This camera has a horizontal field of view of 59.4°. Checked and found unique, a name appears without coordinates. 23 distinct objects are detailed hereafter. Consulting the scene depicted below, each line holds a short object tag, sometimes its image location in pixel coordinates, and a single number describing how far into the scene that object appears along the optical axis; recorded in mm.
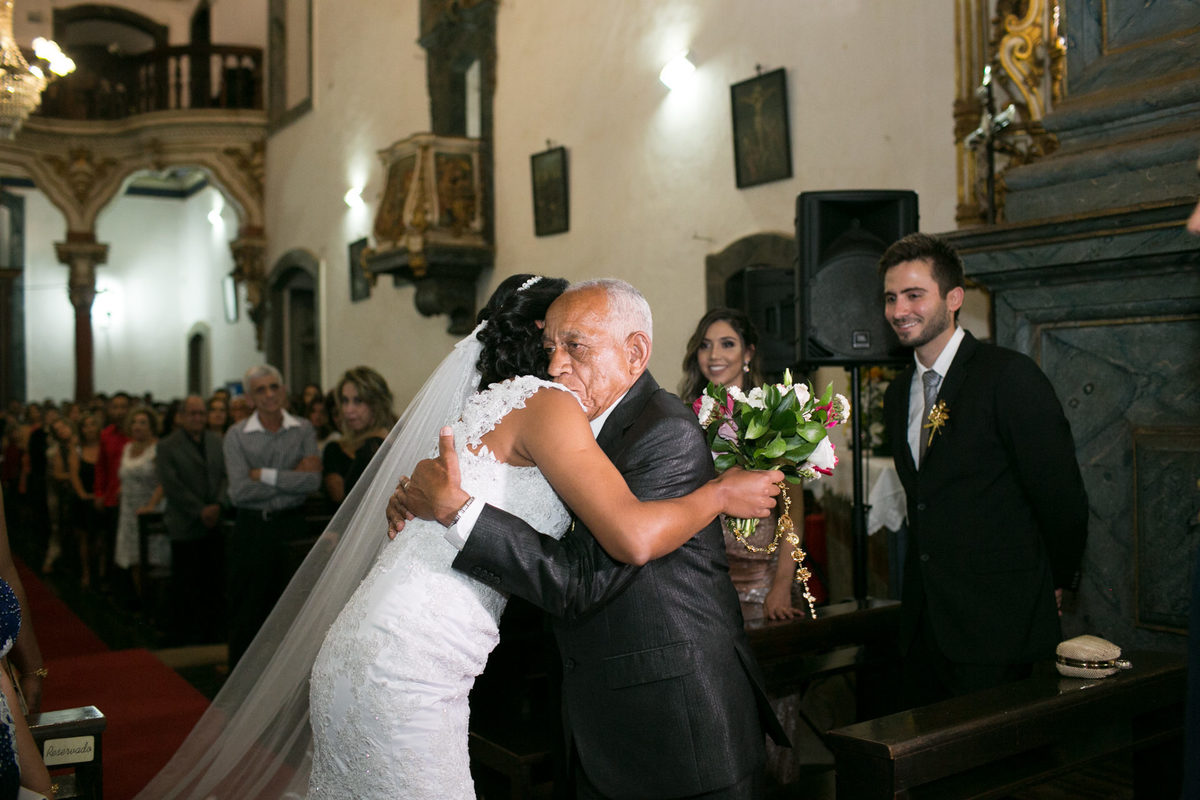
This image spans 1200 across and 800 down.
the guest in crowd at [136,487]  8227
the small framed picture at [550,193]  9633
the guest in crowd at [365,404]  5301
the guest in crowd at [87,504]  9414
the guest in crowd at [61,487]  10328
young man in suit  2840
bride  2002
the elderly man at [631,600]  2043
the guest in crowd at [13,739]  1790
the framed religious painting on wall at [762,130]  7129
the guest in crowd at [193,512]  7078
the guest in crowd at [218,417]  8531
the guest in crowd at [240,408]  8142
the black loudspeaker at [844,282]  4145
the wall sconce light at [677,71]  8008
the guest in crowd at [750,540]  3770
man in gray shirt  5625
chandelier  8250
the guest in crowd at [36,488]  12266
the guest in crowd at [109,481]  8898
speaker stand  4172
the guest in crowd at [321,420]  9719
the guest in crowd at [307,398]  10333
